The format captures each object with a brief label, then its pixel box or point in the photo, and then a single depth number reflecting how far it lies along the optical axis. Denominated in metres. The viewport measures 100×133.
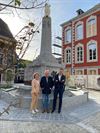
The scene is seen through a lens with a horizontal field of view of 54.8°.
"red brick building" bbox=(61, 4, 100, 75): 12.36
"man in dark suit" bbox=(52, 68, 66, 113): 4.11
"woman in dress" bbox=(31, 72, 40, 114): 4.08
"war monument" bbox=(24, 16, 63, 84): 5.32
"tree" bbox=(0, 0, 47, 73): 1.20
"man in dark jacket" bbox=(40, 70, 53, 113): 4.13
